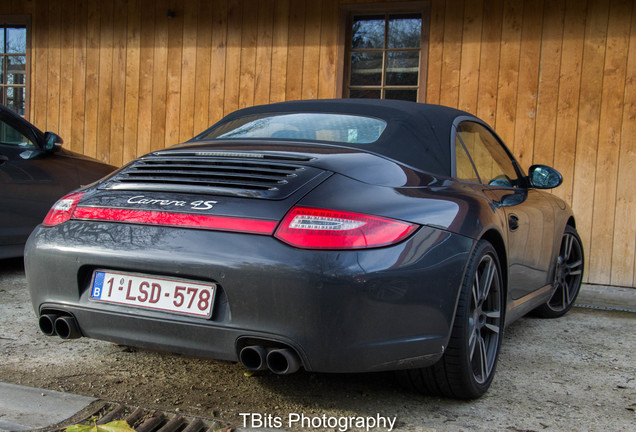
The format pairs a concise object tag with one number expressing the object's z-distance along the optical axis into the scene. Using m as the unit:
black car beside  5.26
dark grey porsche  2.24
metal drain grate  2.38
